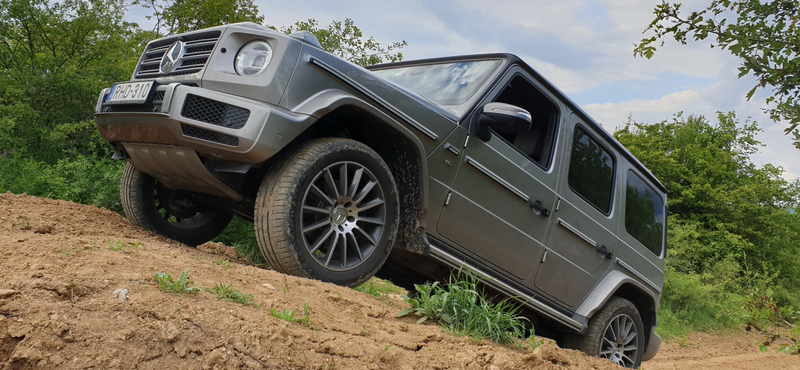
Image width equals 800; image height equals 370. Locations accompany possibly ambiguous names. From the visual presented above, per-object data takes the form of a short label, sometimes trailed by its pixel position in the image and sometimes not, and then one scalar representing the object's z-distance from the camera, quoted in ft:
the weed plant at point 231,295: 6.70
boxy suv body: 8.64
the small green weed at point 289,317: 6.49
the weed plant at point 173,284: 6.41
